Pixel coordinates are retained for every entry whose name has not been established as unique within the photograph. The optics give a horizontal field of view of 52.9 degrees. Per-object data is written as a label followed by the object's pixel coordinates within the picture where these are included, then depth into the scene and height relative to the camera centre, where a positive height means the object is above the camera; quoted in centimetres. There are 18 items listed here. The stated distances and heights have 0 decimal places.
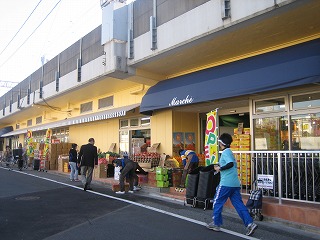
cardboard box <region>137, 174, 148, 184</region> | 1149 -123
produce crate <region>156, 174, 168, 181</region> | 1016 -104
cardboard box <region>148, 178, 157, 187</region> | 1081 -129
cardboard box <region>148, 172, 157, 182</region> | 1085 -106
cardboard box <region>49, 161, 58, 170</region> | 1984 -133
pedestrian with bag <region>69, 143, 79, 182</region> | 1430 -83
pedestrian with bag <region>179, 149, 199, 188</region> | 987 -60
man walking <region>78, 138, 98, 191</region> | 1089 -50
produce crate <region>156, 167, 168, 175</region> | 1020 -84
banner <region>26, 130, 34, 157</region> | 2306 -5
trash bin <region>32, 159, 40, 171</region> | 2050 -128
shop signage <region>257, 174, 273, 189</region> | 682 -79
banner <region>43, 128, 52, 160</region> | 2015 +2
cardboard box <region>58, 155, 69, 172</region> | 1819 -98
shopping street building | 750 +236
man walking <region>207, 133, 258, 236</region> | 576 -79
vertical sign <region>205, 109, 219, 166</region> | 830 +12
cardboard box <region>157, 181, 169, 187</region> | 1018 -125
